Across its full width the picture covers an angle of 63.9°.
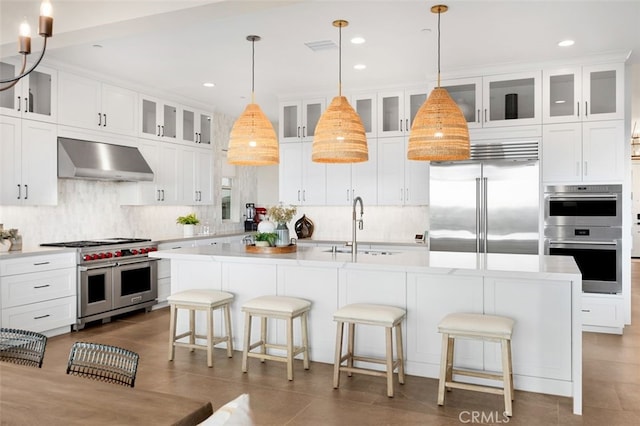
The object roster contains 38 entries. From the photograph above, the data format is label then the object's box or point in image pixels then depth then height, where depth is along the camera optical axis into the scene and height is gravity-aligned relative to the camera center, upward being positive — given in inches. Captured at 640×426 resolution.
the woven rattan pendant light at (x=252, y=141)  171.0 +24.1
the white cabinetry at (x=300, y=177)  277.0 +19.7
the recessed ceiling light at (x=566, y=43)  187.0 +62.7
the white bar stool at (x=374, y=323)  135.6 -31.4
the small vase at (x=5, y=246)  193.6 -12.9
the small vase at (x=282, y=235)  184.1 -8.1
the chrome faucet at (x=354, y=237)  172.0 -8.5
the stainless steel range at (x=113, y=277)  210.5 -28.5
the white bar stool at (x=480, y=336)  121.7 -29.7
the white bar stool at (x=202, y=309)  161.9 -31.5
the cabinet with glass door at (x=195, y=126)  288.5 +50.0
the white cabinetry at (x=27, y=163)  193.3 +19.5
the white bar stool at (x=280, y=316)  148.7 -30.6
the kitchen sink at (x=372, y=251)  250.9 -18.9
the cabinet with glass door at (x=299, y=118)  275.7 +51.8
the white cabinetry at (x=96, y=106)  216.7 +48.2
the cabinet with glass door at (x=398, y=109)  253.8 +52.1
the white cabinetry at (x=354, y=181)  265.0 +16.7
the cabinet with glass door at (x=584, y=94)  207.6 +49.5
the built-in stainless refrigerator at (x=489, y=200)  214.2 +5.4
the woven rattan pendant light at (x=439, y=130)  145.7 +23.6
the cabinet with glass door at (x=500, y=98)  217.8 +49.7
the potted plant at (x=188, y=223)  283.6 -5.8
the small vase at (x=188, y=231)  283.7 -10.3
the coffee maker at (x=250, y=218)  345.7 -3.7
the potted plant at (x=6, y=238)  192.1 -9.7
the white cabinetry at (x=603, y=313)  206.5 -40.5
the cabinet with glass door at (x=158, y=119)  258.7 +49.0
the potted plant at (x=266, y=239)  180.9 -9.4
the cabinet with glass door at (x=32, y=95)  193.5 +45.9
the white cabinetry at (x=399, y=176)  256.1 +18.6
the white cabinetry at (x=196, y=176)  287.9 +21.3
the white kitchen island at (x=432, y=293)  136.8 -24.3
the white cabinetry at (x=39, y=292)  183.3 -30.2
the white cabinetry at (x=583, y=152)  208.7 +25.4
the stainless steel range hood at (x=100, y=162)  214.0 +22.6
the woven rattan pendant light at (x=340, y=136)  158.7 +24.0
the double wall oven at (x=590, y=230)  208.2 -7.0
